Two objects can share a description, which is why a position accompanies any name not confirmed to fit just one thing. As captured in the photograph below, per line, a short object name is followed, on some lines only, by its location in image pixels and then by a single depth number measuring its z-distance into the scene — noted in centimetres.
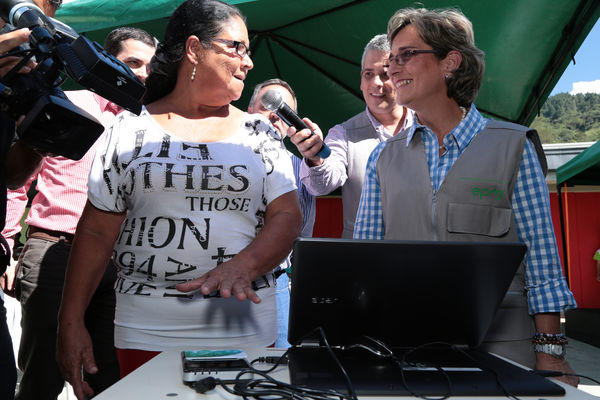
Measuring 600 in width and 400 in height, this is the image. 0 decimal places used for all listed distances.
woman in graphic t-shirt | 141
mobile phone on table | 101
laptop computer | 99
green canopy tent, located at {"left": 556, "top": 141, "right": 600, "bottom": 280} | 582
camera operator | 130
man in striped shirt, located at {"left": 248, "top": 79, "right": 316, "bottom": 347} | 232
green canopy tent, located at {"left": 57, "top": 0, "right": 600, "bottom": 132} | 306
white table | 91
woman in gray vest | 147
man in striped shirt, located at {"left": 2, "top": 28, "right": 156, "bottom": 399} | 216
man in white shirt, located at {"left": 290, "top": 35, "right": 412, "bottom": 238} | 235
